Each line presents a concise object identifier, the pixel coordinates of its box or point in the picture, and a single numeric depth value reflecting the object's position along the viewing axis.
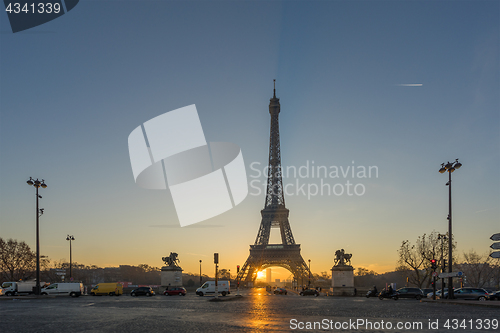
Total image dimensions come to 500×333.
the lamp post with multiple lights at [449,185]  32.74
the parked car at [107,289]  47.73
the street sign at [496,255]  19.00
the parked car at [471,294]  39.22
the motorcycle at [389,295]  40.91
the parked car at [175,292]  48.50
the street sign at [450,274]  30.21
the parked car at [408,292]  42.78
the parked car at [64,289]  45.59
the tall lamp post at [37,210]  37.75
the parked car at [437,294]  42.28
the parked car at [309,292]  50.34
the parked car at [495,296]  34.86
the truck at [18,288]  48.06
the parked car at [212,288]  45.75
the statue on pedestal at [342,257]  48.09
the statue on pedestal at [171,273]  52.44
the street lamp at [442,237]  56.98
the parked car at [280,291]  55.62
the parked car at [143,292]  47.40
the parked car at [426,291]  50.75
